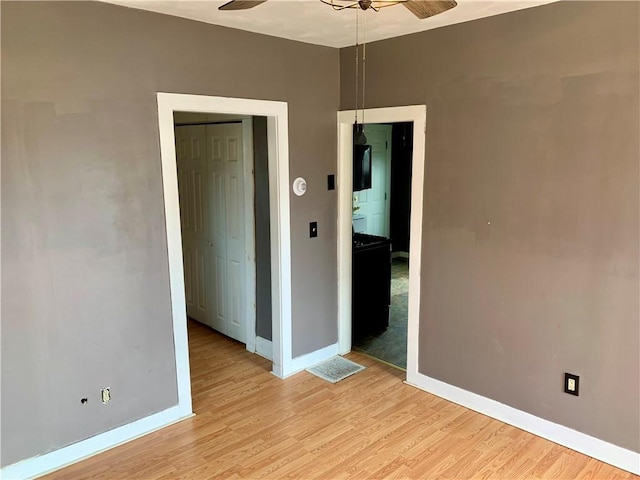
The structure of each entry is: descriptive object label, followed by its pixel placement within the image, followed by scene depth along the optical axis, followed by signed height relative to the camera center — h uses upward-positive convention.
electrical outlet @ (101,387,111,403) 2.86 -1.31
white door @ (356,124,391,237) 7.09 -0.41
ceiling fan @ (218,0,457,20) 1.82 +0.63
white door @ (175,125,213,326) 4.52 -0.49
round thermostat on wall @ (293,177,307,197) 3.65 -0.17
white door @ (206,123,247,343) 4.12 -0.54
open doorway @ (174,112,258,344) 4.08 -0.49
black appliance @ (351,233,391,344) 4.35 -1.09
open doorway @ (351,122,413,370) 4.36 -0.91
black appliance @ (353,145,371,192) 4.29 -0.04
